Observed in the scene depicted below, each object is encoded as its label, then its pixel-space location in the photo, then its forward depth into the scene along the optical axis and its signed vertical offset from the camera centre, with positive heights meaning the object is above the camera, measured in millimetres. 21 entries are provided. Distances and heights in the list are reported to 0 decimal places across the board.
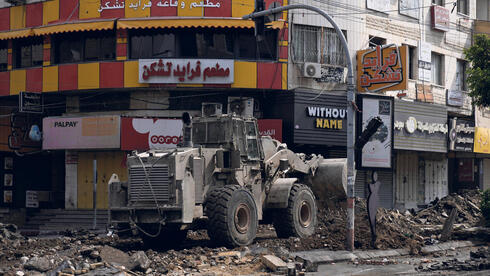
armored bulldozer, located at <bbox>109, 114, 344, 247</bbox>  17094 -748
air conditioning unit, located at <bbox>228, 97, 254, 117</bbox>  30016 +2431
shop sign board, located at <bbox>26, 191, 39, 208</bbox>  32781 -1886
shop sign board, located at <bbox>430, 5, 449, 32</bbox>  36875 +7766
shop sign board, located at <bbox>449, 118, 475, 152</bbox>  36719 +1495
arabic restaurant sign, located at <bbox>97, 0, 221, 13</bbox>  29016 +6579
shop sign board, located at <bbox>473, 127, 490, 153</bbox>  38322 +1240
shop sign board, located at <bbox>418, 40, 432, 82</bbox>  35906 +5353
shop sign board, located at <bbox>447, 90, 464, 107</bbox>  37938 +3564
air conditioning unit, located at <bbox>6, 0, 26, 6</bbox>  32088 +7333
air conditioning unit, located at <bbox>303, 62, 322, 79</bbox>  30203 +4009
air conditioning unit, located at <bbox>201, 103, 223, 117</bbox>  19703 +1488
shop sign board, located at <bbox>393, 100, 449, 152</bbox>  33531 +1759
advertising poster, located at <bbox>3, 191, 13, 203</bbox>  33719 -1841
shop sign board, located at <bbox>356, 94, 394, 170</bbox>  32469 +1273
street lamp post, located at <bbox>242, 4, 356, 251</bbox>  18594 +256
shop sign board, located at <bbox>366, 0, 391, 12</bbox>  33219 +7641
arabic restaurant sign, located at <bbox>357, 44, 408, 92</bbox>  30625 +4210
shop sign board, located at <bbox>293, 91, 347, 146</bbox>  29438 +1870
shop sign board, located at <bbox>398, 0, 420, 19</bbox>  35156 +7914
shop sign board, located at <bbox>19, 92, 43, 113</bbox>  30281 +2543
